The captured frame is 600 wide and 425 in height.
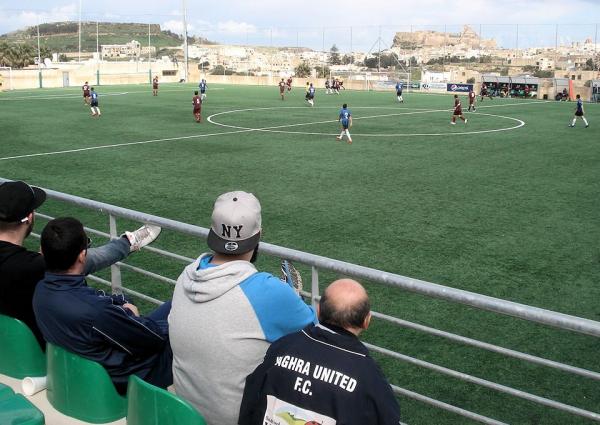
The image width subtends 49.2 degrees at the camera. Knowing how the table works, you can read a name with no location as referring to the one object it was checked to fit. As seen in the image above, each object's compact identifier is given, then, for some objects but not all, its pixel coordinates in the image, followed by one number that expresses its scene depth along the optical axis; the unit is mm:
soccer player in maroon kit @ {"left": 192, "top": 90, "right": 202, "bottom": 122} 30500
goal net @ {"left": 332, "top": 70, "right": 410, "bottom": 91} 64688
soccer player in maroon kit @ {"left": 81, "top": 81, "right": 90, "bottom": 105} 38041
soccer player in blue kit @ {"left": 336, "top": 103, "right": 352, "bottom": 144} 23922
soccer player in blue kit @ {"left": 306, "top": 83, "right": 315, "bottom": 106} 40456
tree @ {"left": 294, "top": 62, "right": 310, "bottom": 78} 104875
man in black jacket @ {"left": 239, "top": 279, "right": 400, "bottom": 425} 2551
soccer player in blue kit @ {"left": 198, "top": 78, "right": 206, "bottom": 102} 46412
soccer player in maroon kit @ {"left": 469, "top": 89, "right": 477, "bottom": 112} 38000
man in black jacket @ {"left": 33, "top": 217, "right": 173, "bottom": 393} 3570
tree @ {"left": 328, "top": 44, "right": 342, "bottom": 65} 124875
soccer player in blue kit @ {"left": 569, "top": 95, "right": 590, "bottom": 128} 29781
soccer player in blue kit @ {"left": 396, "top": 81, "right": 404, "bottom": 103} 44719
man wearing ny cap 3021
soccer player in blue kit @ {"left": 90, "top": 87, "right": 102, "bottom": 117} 32375
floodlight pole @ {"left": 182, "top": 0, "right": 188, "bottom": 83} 71500
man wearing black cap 4195
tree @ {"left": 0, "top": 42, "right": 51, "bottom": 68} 113812
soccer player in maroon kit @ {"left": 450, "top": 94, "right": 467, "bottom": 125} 30081
